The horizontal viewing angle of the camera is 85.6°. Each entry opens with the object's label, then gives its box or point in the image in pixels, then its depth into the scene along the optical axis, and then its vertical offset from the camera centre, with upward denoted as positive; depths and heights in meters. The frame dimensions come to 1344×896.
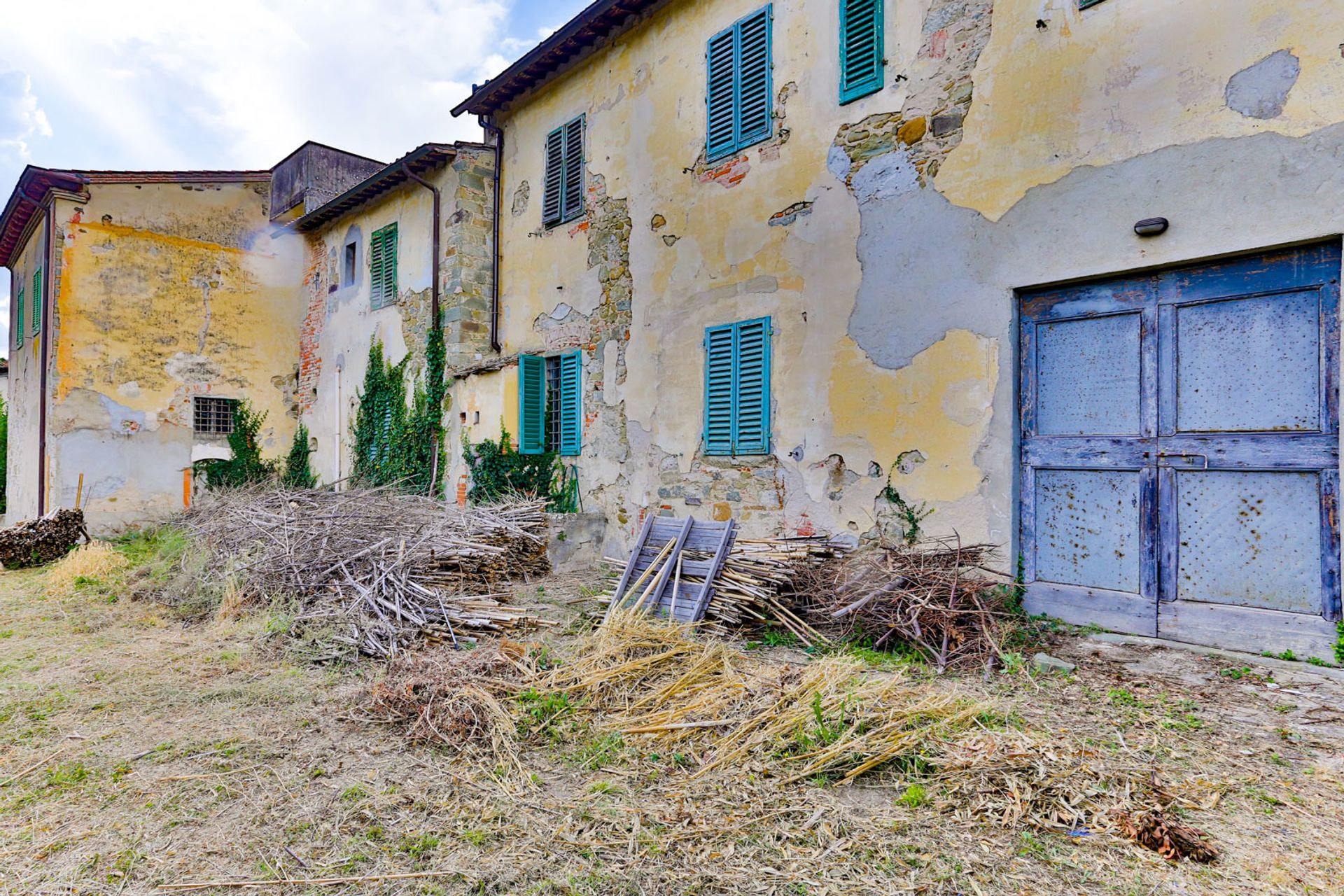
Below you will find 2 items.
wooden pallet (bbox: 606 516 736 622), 5.36 -0.86
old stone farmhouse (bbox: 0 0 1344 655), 4.52 +1.54
